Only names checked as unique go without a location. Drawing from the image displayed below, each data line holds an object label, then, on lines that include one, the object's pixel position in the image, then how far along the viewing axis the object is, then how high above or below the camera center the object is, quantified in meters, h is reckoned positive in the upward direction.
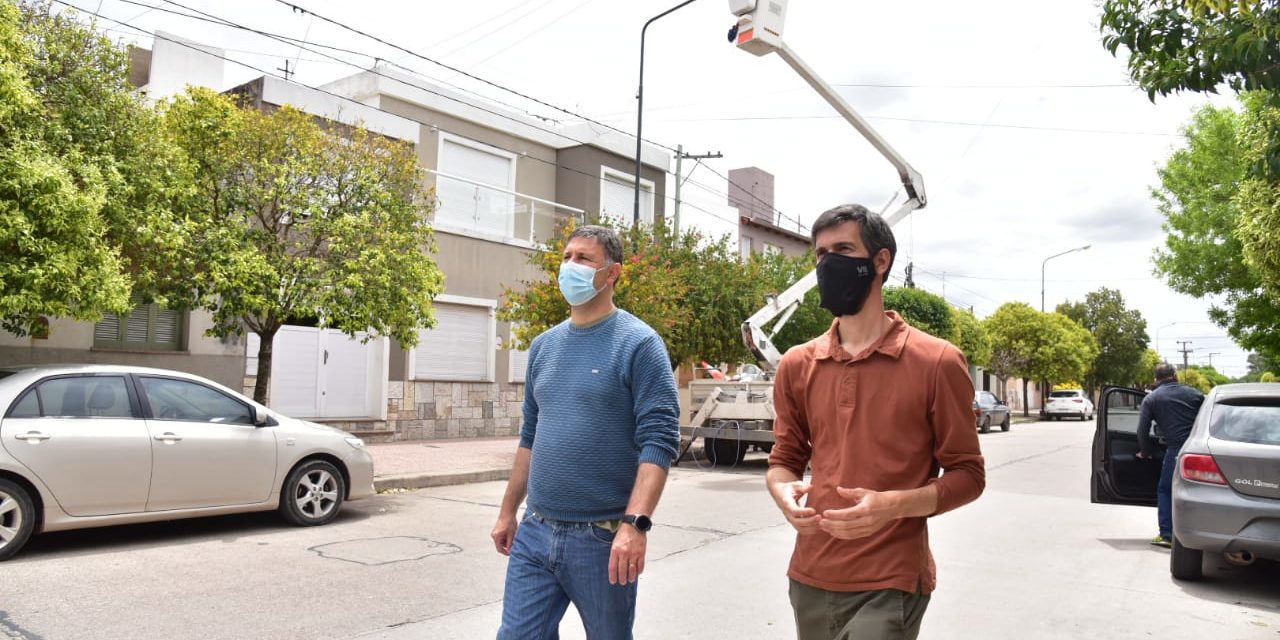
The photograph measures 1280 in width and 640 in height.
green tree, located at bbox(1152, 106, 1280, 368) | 19.73 +3.53
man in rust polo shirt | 2.24 -0.22
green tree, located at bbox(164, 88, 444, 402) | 10.05 +1.64
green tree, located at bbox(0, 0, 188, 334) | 7.55 +1.71
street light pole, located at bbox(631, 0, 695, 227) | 20.09 +6.07
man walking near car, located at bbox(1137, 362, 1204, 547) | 7.71 -0.29
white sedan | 6.65 -0.75
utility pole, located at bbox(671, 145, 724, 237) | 23.70 +6.47
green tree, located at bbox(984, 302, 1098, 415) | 48.31 +2.07
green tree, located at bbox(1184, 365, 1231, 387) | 124.50 +2.39
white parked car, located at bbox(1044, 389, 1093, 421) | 45.34 -0.96
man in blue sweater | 2.82 -0.34
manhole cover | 7.12 -1.50
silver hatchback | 6.10 -0.64
